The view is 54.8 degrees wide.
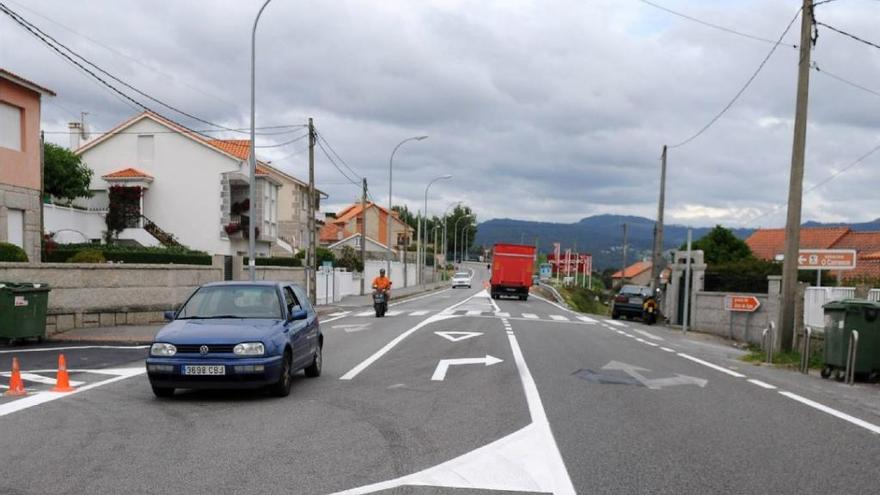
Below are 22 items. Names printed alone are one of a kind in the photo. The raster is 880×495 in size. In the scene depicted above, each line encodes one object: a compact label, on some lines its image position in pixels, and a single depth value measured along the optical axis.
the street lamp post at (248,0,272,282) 25.47
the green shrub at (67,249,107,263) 26.41
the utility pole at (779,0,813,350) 18.50
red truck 50.34
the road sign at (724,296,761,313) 25.44
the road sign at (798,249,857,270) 20.25
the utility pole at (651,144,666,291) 40.44
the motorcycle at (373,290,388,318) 28.77
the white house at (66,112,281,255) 51.34
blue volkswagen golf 9.66
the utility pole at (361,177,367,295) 49.38
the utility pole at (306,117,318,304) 32.97
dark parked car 37.81
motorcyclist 28.88
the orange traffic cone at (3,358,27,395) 10.39
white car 82.38
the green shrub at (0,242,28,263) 20.16
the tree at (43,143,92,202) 45.44
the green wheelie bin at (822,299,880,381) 13.37
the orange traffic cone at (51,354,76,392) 10.69
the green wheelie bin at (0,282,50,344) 16.19
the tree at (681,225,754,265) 69.69
